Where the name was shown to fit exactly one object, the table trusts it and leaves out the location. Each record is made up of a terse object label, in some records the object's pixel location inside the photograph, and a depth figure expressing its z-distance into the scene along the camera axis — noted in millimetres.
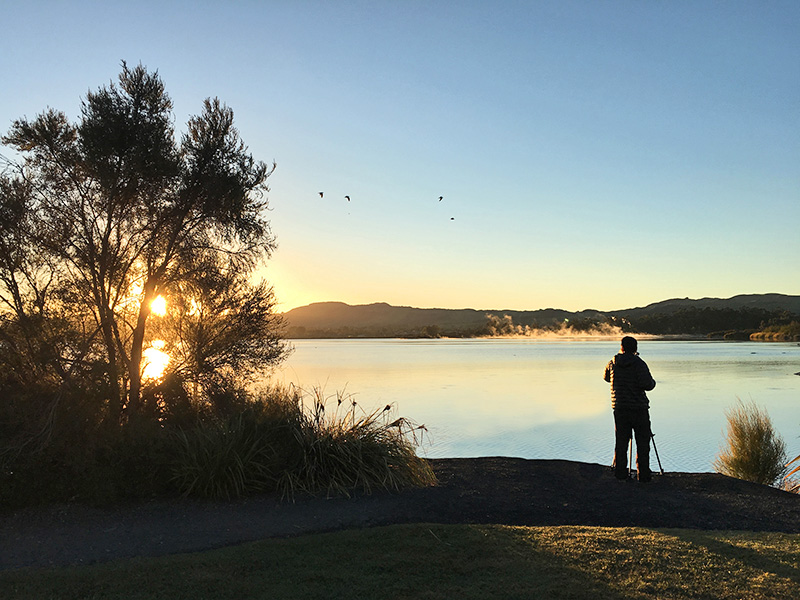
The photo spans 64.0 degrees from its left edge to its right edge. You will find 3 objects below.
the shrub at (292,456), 7984
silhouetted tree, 9750
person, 9250
